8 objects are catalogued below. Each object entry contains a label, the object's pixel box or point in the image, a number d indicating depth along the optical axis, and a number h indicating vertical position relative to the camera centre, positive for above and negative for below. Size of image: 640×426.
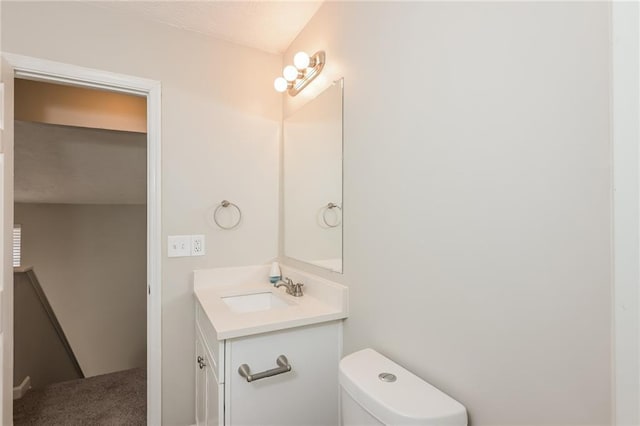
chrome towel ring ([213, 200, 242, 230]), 1.89 +0.02
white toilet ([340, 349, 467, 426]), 0.82 -0.53
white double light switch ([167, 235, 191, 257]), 1.77 -0.19
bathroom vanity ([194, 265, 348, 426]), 1.20 -0.61
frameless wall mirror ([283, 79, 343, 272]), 1.50 +0.17
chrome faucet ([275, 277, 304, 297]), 1.66 -0.41
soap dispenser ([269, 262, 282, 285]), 1.93 -0.39
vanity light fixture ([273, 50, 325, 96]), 1.64 +0.77
